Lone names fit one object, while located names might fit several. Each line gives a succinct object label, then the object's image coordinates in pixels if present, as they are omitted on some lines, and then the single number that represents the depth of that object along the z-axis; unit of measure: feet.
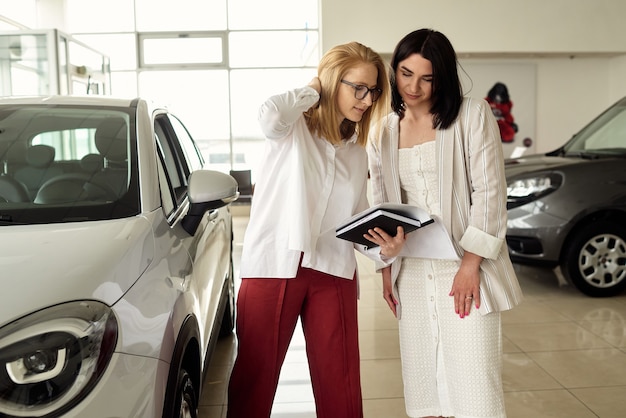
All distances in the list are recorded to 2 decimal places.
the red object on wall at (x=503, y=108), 33.14
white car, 3.77
